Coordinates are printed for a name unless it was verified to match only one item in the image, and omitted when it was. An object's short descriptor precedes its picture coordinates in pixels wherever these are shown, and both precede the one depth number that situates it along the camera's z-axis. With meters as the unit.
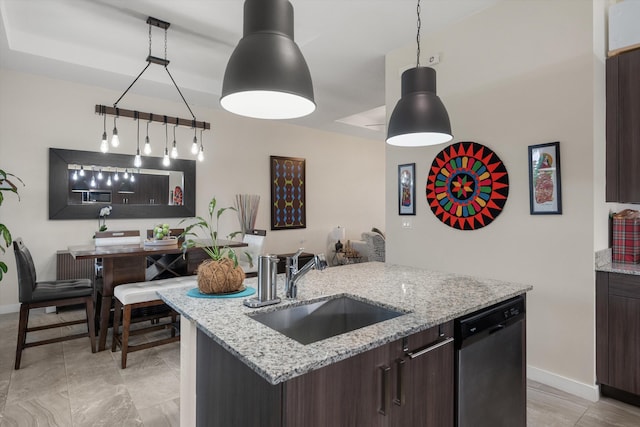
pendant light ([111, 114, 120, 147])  3.55
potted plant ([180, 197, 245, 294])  1.60
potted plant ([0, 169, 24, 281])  2.46
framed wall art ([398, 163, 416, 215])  3.41
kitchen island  0.99
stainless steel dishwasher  1.46
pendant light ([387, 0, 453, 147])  1.86
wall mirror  4.27
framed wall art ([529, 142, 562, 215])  2.47
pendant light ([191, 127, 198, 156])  4.18
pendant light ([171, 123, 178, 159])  4.99
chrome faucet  1.56
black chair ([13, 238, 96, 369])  2.65
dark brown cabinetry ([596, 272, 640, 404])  2.20
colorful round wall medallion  2.80
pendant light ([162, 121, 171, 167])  4.95
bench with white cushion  2.76
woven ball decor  1.60
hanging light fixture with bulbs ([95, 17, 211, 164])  3.29
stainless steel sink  1.49
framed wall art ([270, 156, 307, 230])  6.16
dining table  2.98
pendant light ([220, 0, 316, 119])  1.24
